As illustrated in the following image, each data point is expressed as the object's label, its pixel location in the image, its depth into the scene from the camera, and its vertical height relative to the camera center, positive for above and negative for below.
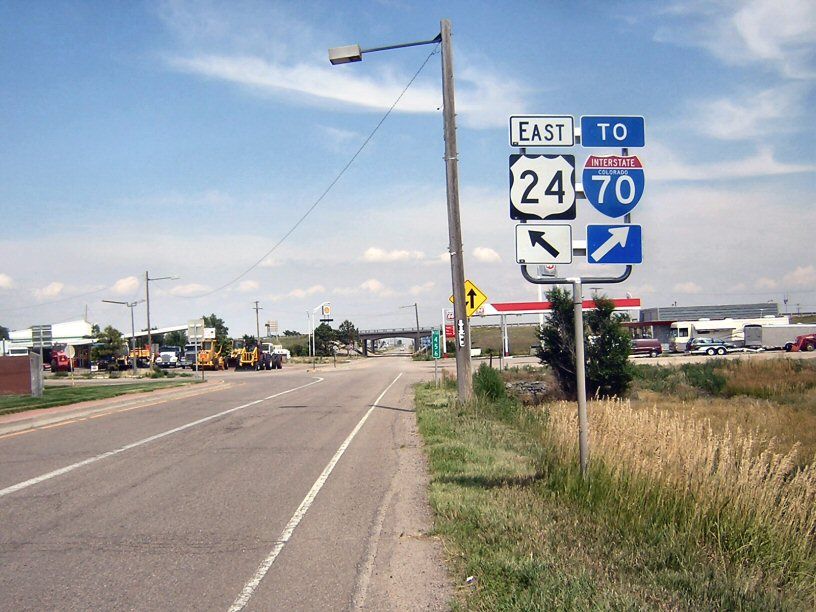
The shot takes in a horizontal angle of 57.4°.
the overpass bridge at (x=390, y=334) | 154.11 +0.94
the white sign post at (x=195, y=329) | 41.06 +0.93
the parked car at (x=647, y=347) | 65.88 -1.62
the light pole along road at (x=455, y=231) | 19.50 +2.79
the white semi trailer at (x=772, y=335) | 74.56 -1.14
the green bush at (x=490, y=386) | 21.09 -1.47
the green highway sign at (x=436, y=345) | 29.28 -0.33
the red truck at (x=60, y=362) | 74.06 -1.12
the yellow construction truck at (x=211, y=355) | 67.00 -0.91
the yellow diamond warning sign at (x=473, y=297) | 20.56 +1.05
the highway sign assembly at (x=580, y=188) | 7.75 +1.50
